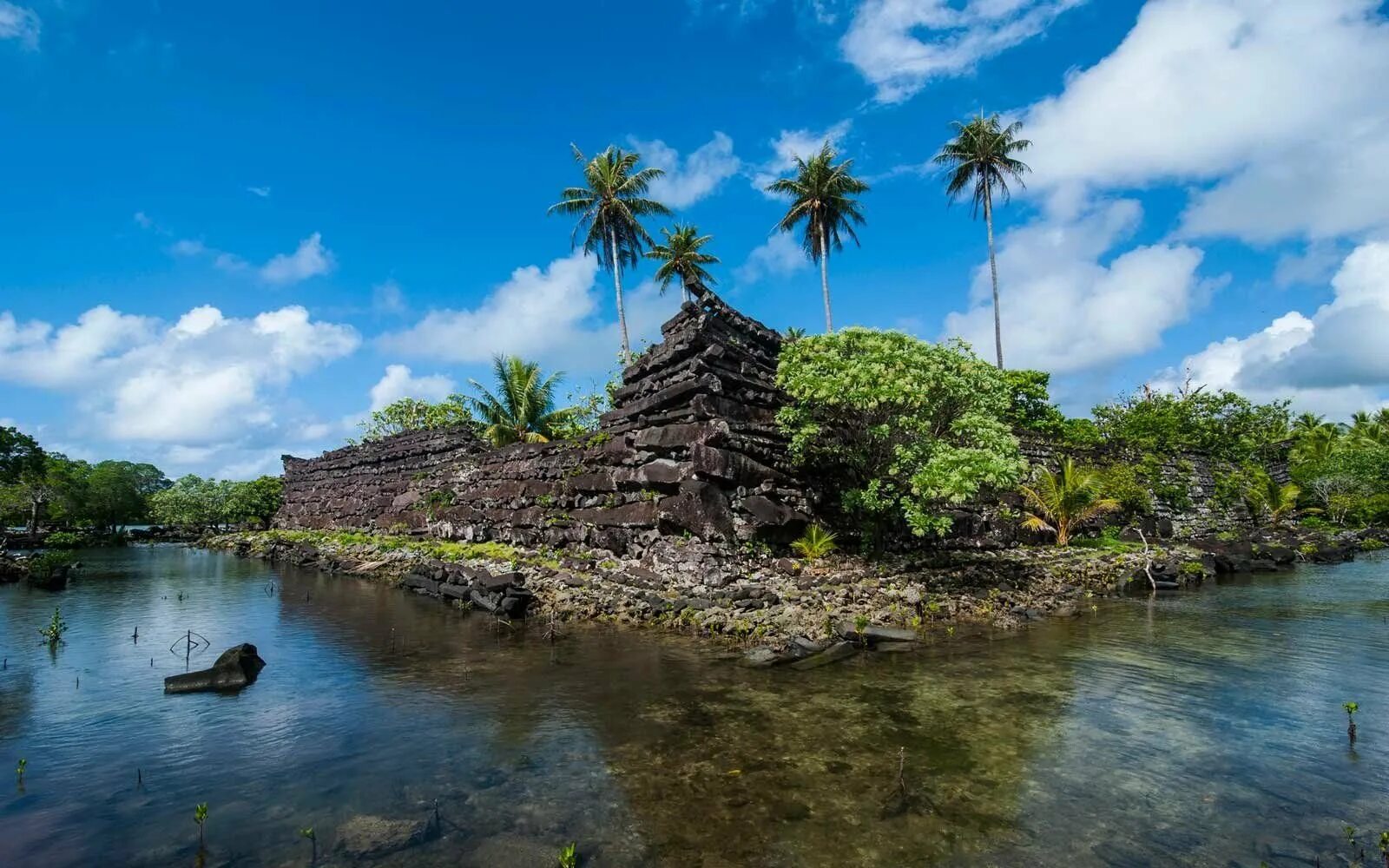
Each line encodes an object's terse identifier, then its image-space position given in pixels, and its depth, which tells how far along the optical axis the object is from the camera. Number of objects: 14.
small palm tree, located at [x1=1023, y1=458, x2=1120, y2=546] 20.44
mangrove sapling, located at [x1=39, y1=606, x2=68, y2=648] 10.84
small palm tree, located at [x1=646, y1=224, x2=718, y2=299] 35.38
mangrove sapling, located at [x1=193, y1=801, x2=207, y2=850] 4.29
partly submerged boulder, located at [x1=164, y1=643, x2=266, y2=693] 8.19
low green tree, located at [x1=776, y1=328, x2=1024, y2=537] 11.77
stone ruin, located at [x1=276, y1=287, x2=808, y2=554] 13.98
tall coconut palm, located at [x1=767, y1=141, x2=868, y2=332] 35.12
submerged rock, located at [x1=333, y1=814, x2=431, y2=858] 4.30
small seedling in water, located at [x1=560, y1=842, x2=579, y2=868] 3.83
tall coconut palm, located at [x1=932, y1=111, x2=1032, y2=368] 36.59
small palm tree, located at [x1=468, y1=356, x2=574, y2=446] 30.50
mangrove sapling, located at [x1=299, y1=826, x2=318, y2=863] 4.30
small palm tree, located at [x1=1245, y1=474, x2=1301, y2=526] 27.22
